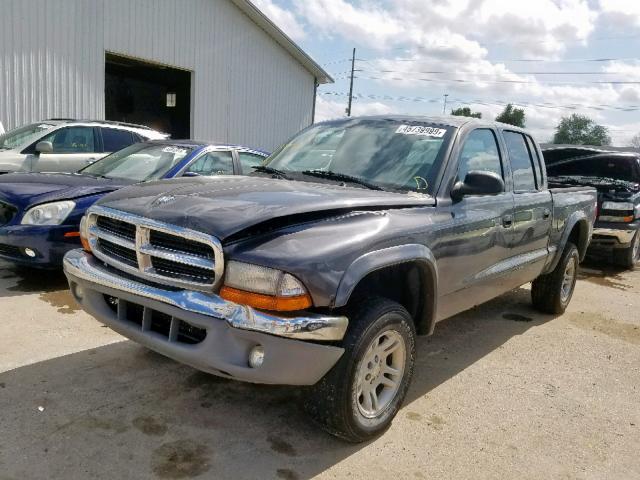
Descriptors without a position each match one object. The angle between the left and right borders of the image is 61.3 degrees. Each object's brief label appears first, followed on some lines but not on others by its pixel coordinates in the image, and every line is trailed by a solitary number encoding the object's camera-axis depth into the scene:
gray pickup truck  2.42
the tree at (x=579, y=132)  73.56
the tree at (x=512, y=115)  69.38
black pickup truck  8.09
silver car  7.87
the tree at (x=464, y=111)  64.20
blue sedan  4.91
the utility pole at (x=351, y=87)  43.56
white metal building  11.35
